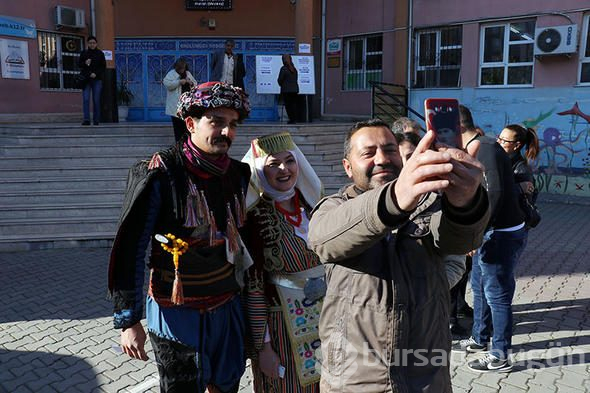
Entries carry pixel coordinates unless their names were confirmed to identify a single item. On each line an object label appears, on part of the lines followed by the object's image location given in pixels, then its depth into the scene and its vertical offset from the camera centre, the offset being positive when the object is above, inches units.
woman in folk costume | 105.4 -34.0
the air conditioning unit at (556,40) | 469.1 +64.2
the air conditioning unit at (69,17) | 540.1 +97.9
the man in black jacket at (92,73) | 437.1 +32.9
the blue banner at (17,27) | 504.7 +82.6
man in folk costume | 93.7 -25.4
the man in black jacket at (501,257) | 144.6 -41.4
